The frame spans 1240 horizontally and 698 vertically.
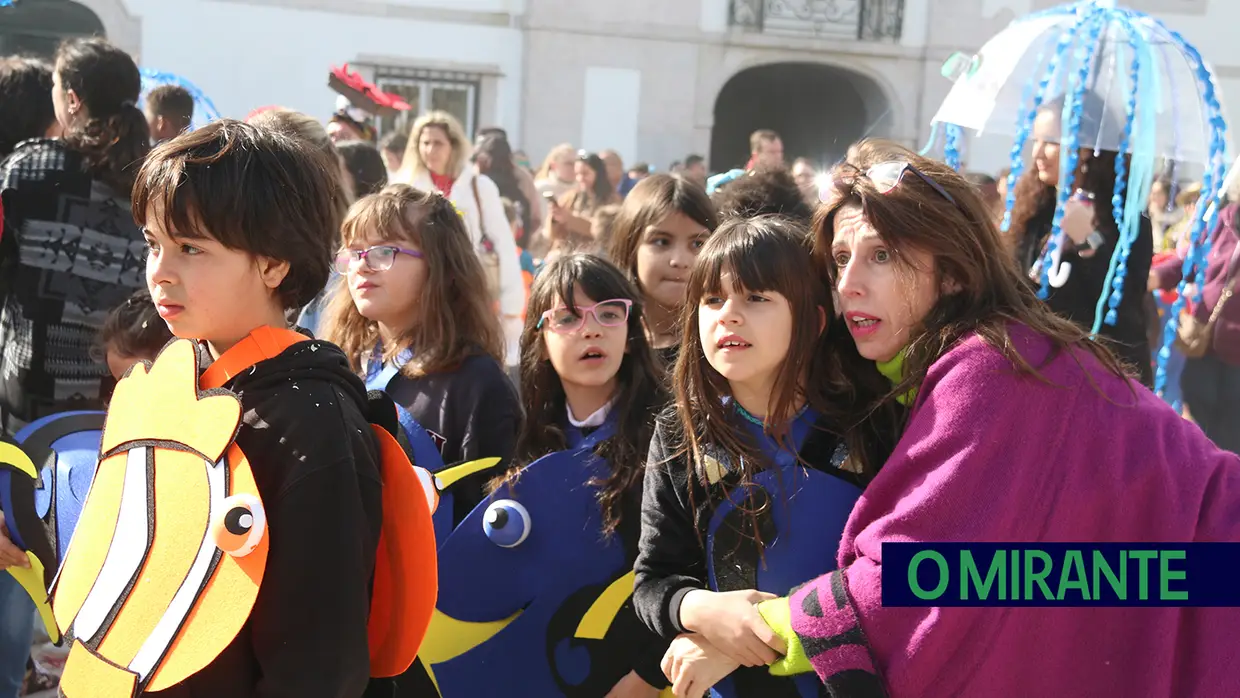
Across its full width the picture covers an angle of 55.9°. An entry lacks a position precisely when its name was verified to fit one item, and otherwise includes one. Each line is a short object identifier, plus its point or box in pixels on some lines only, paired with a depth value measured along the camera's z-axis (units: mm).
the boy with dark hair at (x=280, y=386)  1338
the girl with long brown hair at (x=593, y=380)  2332
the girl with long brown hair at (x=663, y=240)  2975
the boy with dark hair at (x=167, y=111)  4328
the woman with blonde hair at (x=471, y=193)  5168
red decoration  6133
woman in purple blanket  1520
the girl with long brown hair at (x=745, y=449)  1789
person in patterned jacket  2920
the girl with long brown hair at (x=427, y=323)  2664
